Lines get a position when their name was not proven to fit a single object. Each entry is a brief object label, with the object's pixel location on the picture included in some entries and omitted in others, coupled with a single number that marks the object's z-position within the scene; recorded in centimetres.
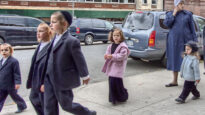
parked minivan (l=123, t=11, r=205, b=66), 822
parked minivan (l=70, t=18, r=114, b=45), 1700
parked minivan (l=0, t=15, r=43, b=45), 1443
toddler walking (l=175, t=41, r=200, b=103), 472
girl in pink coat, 473
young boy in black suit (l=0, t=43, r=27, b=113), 448
